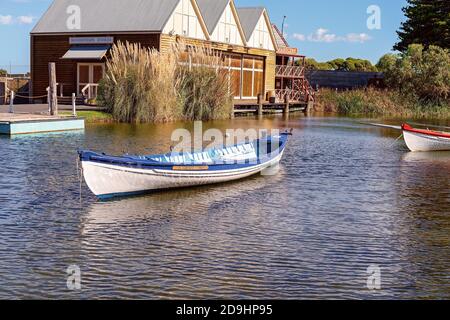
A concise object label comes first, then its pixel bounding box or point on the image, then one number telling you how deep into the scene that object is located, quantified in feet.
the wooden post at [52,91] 112.57
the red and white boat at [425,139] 98.58
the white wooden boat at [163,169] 54.03
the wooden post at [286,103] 190.35
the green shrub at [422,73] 198.90
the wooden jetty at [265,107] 168.37
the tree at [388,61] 212.29
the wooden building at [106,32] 152.76
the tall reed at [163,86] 120.67
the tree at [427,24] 223.92
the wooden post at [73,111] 116.47
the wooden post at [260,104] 172.76
